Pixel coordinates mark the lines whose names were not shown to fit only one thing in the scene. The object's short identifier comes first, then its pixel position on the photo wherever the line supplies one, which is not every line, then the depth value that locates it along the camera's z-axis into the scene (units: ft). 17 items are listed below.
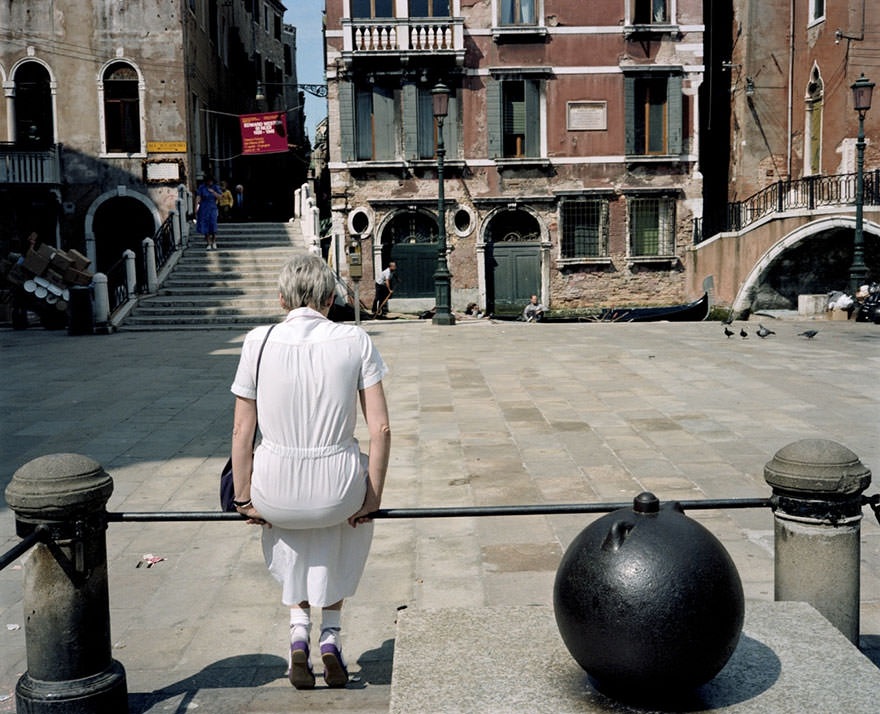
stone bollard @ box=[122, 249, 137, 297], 70.03
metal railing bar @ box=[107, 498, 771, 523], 11.98
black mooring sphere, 9.12
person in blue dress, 79.30
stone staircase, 66.80
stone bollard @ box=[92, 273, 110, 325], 63.10
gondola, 83.20
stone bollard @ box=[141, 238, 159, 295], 71.61
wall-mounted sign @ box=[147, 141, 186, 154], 87.20
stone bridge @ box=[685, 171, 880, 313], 76.02
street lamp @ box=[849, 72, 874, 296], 64.69
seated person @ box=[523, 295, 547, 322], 80.83
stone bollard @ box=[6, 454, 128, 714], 11.16
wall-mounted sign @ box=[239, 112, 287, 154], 91.50
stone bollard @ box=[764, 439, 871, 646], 11.65
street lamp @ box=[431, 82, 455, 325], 68.08
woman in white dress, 11.44
